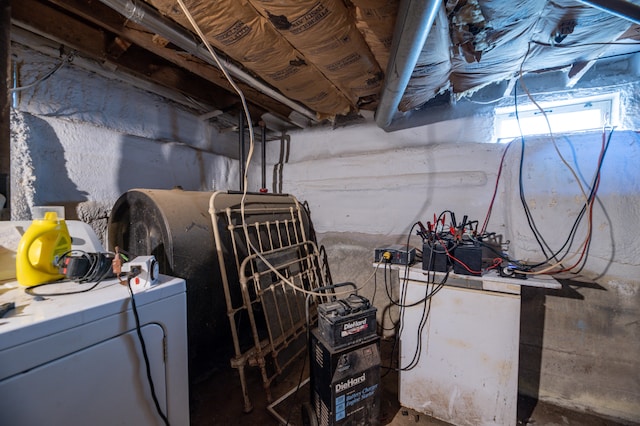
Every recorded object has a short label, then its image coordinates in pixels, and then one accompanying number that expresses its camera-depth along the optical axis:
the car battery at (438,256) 1.40
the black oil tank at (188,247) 1.49
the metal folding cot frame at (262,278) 1.62
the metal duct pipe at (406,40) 0.89
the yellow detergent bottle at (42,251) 0.89
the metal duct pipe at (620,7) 0.76
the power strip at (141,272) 0.90
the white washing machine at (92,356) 0.61
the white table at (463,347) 1.29
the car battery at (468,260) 1.32
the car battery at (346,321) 1.25
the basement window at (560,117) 1.65
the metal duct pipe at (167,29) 1.11
